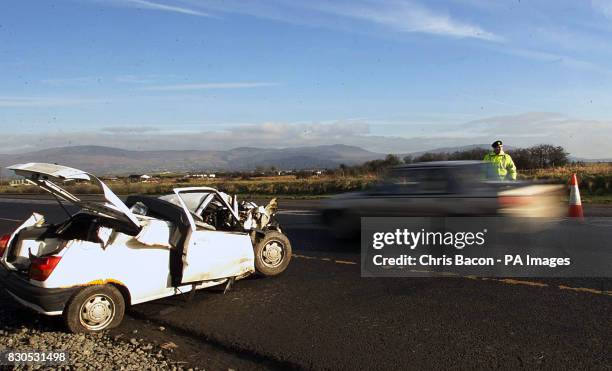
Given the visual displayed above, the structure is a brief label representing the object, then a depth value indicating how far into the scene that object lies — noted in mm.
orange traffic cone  12328
